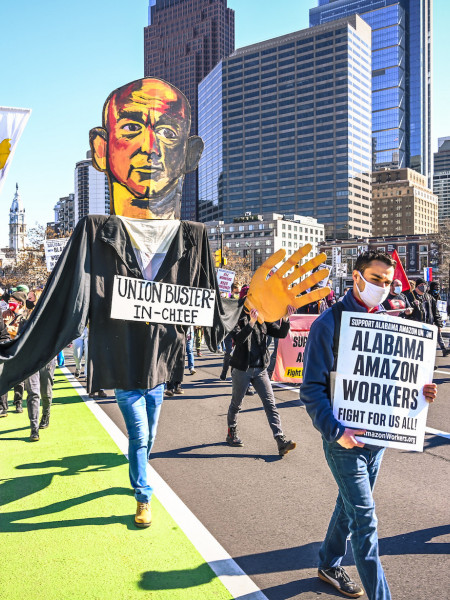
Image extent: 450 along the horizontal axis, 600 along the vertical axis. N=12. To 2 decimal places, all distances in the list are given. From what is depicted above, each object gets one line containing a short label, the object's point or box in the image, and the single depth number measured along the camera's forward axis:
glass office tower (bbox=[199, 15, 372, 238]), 141.38
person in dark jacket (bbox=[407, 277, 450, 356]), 11.14
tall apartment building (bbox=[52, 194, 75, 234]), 182.50
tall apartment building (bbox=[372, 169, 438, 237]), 166.25
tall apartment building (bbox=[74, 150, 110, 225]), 161.50
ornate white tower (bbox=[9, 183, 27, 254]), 181.50
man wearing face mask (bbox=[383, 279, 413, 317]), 7.43
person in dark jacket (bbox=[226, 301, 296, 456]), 5.87
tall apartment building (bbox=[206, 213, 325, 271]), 135.62
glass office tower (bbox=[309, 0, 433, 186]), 190.88
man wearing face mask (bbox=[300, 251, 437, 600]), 2.61
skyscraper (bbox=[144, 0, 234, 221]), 192.75
